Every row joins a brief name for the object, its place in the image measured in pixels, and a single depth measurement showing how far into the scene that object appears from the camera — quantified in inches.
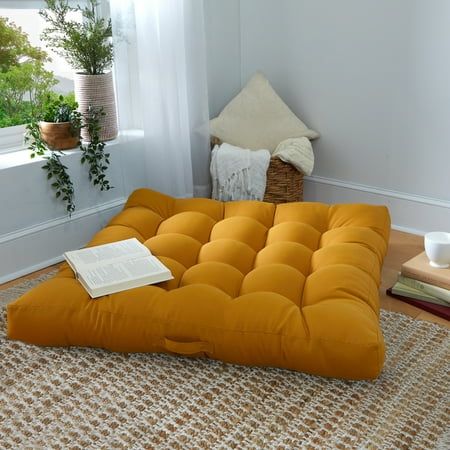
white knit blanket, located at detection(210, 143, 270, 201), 117.5
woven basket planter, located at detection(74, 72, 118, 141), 111.6
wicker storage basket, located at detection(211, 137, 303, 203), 118.9
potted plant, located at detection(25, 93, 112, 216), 106.2
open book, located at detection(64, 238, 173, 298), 79.4
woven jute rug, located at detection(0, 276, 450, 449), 65.0
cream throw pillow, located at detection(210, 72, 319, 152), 126.9
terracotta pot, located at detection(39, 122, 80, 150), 107.4
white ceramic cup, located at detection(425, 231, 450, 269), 89.6
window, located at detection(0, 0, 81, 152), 111.5
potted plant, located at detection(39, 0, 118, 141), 110.2
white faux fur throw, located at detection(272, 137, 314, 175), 117.5
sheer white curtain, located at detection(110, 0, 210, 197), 111.7
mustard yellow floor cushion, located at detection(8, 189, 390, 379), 70.6
